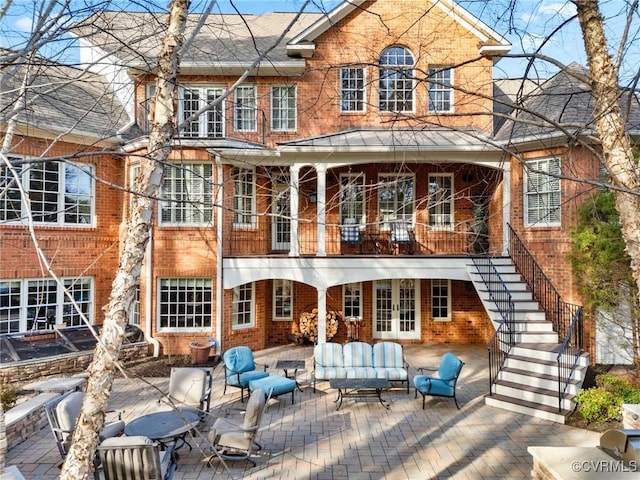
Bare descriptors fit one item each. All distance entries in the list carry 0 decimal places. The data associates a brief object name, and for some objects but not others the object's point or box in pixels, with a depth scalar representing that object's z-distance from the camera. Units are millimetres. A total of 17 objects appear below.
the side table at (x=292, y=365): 9842
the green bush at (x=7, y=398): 7602
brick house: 11898
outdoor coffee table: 8518
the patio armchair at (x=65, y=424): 6188
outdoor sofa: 9656
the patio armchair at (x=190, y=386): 7832
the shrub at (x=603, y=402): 7688
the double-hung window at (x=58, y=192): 11744
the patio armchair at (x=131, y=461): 5066
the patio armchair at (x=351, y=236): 14141
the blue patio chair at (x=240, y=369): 9070
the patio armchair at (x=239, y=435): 6262
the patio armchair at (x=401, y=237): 14023
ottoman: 8570
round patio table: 6152
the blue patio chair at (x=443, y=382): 8602
